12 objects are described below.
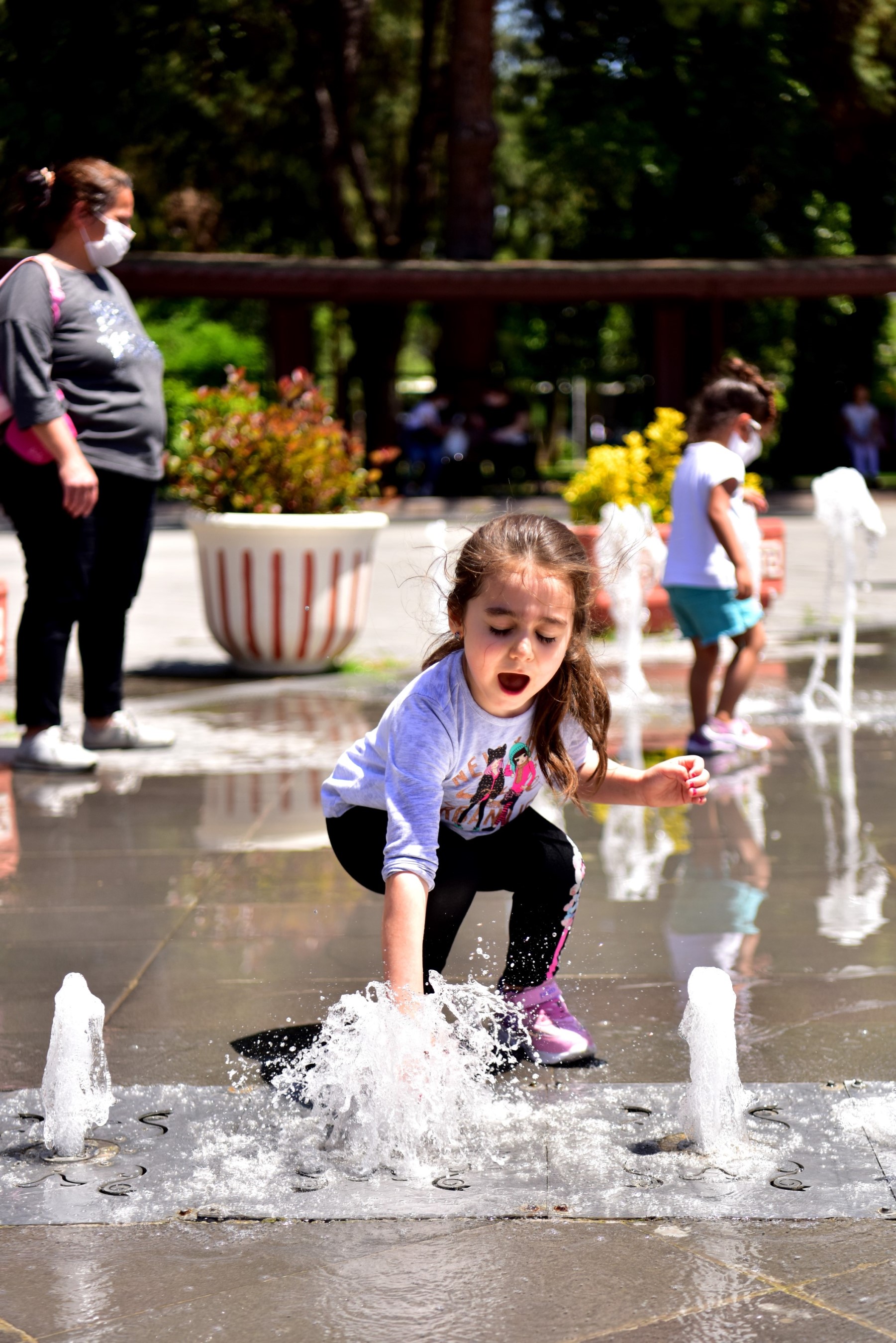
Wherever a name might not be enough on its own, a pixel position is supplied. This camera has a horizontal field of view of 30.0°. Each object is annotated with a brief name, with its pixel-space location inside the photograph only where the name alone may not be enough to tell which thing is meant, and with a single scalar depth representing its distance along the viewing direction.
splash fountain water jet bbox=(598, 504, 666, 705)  8.45
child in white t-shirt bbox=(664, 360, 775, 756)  6.30
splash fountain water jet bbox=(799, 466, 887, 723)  7.16
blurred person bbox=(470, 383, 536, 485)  26.36
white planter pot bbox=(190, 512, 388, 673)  8.67
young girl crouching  3.06
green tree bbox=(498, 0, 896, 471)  29.06
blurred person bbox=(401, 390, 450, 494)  25.70
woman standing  5.77
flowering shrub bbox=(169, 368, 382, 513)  8.84
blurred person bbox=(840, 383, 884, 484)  28.72
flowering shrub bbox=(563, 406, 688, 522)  10.34
